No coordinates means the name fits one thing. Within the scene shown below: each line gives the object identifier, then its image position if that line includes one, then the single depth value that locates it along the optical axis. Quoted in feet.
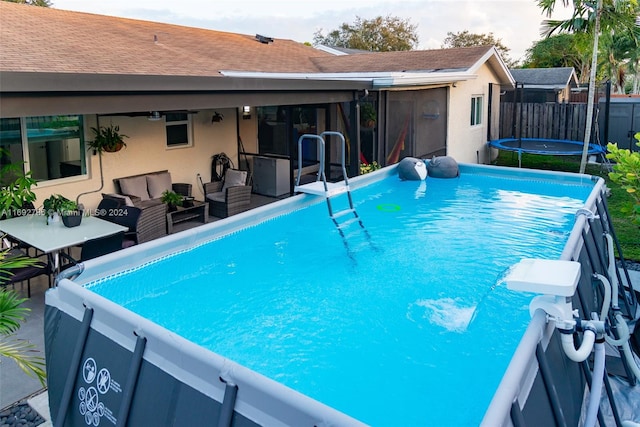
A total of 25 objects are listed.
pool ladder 30.48
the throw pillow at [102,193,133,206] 30.28
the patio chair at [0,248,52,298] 21.52
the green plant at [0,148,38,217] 23.48
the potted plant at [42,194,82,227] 24.52
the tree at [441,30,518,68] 180.24
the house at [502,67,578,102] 89.40
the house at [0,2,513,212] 22.98
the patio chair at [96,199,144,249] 26.30
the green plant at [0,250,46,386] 11.46
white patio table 22.18
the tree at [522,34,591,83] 135.13
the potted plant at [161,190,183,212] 34.01
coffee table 33.73
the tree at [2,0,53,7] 117.70
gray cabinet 42.42
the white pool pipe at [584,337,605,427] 11.72
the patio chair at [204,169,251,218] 36.14
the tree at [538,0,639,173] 48.19
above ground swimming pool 12.12
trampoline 52.42
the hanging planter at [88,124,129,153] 32.65
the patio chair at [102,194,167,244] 26.40
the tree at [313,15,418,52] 166.09
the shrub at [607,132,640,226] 22.77
